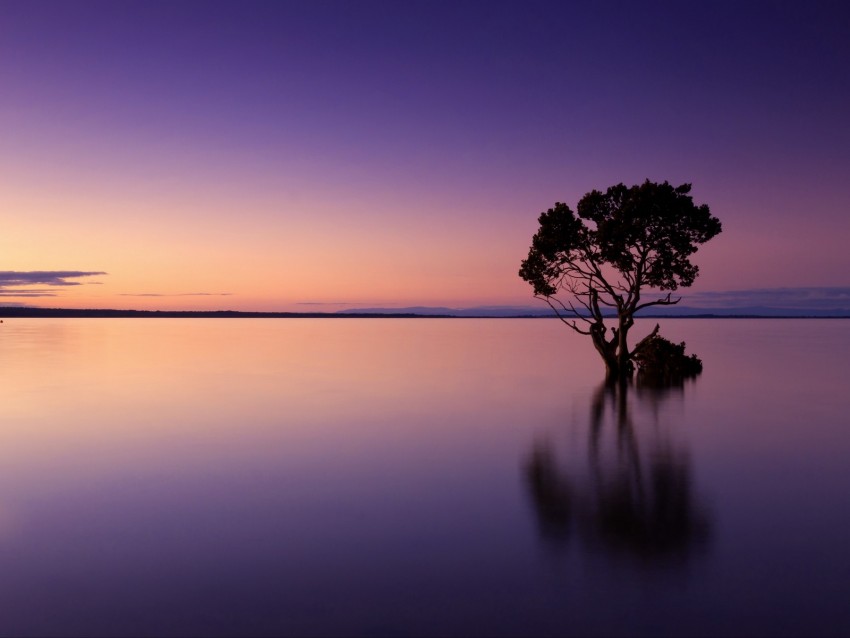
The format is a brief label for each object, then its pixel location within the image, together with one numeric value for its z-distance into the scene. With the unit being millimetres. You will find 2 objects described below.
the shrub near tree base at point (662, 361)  37438
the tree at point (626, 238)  31875
